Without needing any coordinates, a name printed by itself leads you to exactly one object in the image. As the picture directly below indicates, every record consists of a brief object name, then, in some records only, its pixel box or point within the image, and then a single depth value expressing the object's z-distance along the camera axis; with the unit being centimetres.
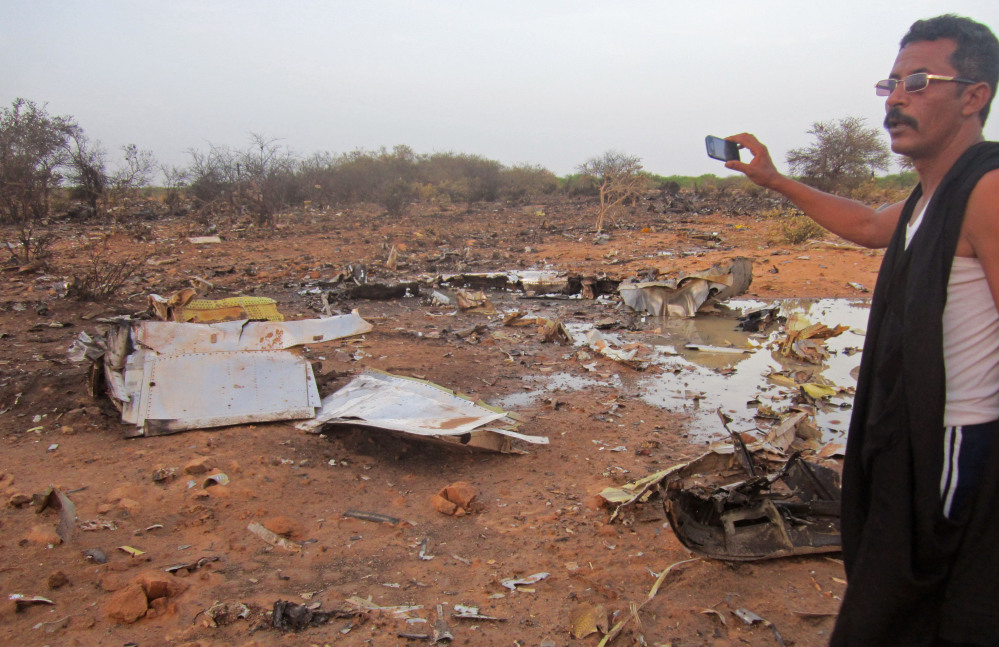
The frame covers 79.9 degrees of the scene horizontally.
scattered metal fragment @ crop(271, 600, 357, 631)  240
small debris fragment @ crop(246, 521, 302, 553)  305
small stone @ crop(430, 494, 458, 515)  344
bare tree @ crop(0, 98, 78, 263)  1543
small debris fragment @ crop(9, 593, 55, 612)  245
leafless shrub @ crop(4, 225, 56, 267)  1091
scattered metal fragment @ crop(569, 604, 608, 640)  238
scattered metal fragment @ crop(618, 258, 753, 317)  914
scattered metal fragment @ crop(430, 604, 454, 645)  235
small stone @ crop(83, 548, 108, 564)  280
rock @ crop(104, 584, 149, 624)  241
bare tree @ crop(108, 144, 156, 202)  1953
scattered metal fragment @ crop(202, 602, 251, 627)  240
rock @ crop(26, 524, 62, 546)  291
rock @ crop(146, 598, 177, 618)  245
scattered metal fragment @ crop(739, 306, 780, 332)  838
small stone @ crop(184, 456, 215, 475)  375
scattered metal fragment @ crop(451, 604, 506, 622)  249
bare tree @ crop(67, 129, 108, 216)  2008
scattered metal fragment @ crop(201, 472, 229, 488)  366
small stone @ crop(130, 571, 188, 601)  253
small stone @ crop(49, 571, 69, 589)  257
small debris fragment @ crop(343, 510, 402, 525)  334
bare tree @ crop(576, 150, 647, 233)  2177
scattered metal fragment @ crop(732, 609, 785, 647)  238
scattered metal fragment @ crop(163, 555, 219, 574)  276
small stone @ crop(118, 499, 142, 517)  331
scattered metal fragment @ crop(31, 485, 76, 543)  299
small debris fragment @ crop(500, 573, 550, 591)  273
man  118
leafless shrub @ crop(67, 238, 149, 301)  842
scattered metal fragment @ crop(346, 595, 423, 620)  250
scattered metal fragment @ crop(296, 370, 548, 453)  409
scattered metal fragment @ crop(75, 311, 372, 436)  442
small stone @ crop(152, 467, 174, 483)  366
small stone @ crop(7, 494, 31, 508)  326
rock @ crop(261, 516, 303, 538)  319
